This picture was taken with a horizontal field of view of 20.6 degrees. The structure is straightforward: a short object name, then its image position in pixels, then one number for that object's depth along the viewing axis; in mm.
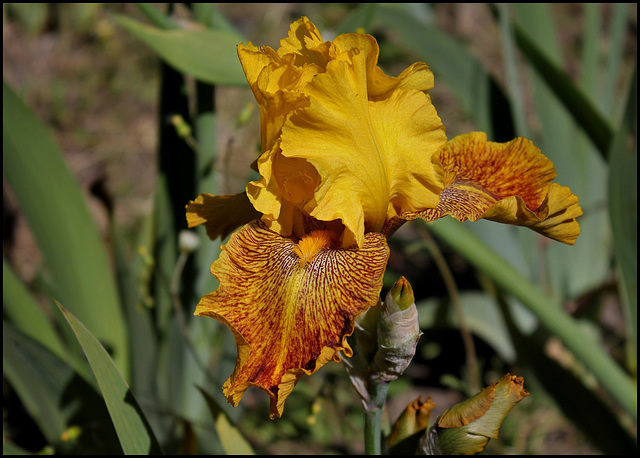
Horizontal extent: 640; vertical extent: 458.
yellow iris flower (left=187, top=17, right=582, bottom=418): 592
